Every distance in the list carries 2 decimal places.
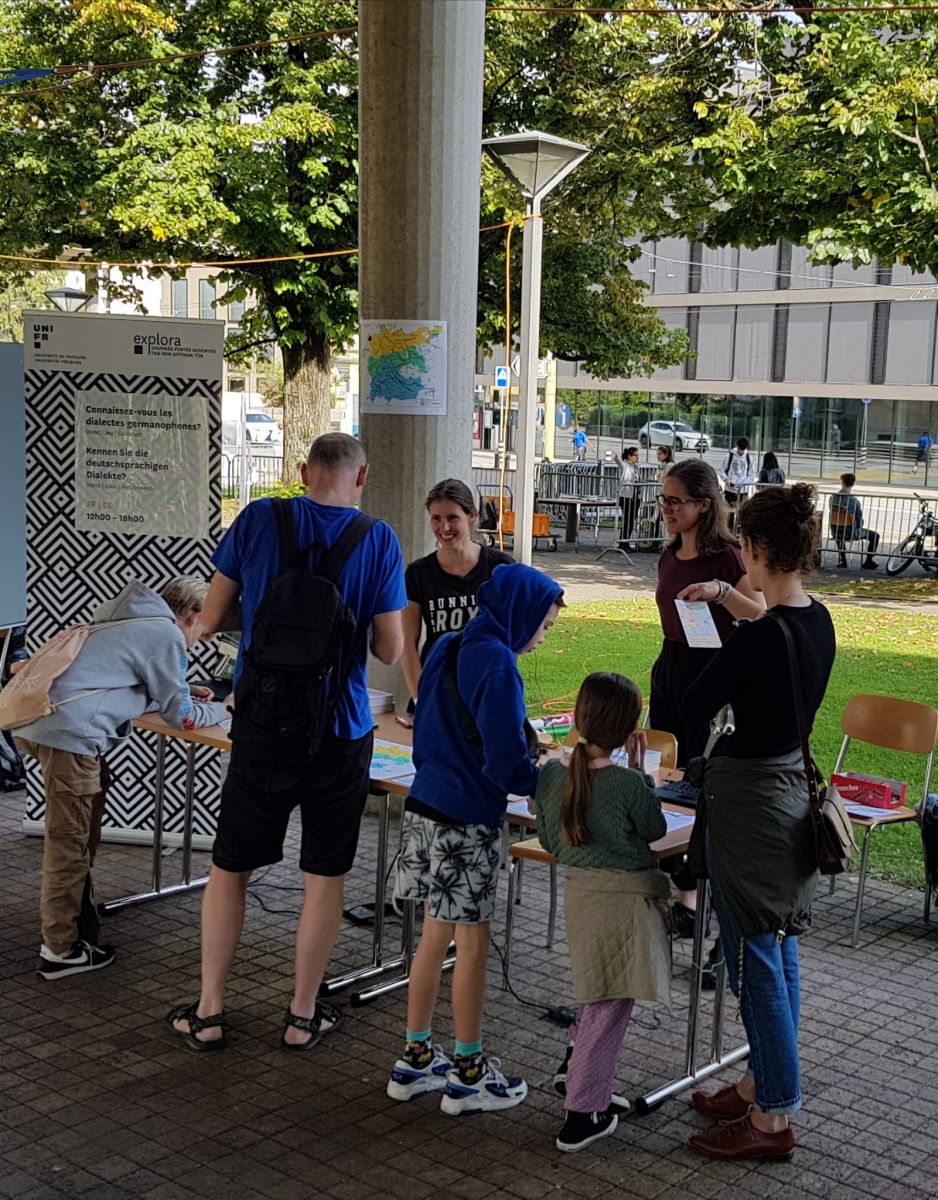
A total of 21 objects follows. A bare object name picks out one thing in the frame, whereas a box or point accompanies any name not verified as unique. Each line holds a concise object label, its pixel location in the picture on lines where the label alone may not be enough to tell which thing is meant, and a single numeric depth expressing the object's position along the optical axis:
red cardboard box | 6.02
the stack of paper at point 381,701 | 5.83
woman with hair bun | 3.83
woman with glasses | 5.40
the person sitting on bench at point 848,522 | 19.67
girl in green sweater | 3.92
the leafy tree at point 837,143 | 13.85
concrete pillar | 6.66
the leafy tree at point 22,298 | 44.62
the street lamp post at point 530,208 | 11.73
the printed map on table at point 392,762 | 4.98
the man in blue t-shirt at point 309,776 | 4.50
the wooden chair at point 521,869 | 4.60
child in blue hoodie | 3.98
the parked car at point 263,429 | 40.29
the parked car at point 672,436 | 45.53
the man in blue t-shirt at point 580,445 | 42.83
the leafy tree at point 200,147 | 19.44
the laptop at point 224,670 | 6.69
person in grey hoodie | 5.12
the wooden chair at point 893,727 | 6.14
